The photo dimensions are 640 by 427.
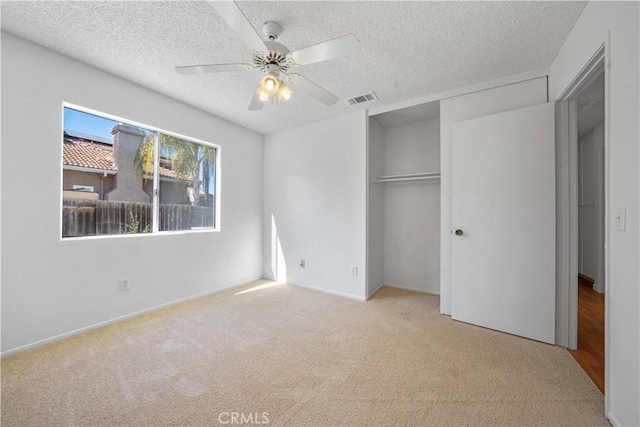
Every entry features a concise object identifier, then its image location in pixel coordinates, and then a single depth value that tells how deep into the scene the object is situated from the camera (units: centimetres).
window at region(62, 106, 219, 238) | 242
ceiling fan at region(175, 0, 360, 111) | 141
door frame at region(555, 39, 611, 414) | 215
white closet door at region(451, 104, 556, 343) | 220
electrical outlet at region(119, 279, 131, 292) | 264
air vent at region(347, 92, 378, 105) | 296
